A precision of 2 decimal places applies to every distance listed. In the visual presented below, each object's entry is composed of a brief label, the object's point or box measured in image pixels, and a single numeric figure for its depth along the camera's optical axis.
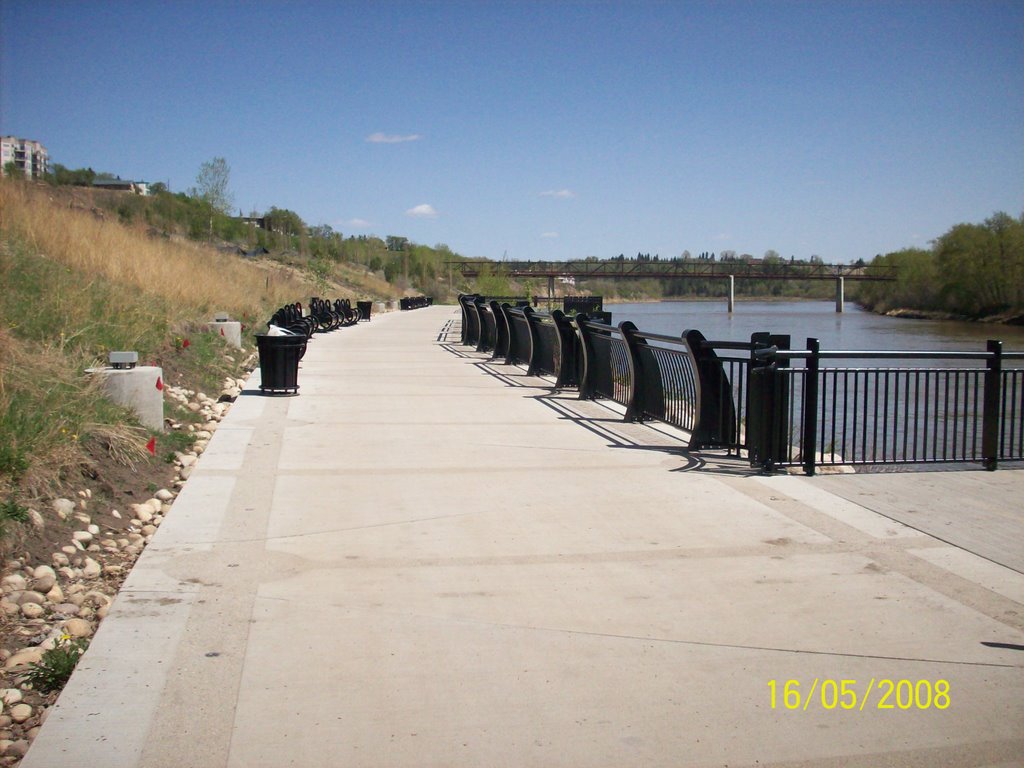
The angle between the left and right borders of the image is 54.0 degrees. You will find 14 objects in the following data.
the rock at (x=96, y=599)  5.75
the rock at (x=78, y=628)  5.28
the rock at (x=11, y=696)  4.46
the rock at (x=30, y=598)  5.59
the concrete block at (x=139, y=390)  9.59
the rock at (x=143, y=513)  7.46
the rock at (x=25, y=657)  4.87
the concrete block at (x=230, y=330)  19.59
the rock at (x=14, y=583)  5.74
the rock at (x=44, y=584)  5.80
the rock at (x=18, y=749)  4.00
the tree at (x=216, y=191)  57.84
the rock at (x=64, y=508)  6.84
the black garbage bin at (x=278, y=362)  14.21
